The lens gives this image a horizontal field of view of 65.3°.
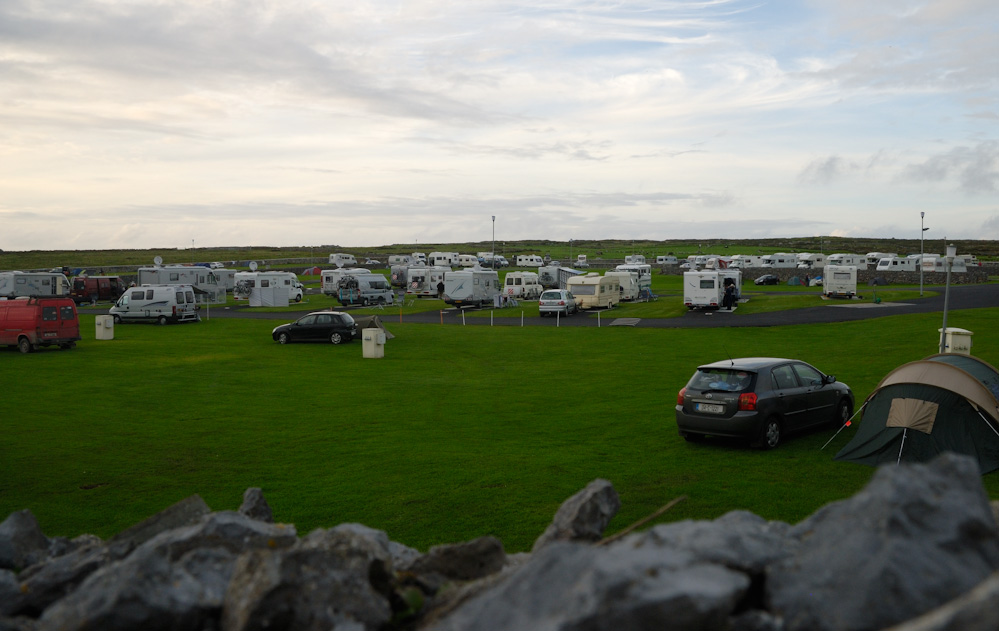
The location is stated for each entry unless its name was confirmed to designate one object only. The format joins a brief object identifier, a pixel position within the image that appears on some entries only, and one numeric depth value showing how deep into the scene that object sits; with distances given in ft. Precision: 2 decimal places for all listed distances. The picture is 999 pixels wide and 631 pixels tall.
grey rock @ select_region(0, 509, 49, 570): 22.88
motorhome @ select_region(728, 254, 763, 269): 304.97
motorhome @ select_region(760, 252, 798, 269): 310.04
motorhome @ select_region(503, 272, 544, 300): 221.46
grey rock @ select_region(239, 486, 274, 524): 25.85
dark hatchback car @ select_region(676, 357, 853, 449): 47.16
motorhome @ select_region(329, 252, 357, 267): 353.10
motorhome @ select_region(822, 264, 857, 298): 188.14
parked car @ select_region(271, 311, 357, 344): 116.16
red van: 103.91
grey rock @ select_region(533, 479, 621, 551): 21.22
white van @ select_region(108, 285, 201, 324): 154.40
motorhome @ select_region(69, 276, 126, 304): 217.36
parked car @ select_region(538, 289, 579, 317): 162.30
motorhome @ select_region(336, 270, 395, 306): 204.44
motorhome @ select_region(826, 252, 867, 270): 286.87
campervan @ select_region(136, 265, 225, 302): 204.13
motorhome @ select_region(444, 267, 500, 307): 188.65
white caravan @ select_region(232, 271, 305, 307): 205.16
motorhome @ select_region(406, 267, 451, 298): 230.89
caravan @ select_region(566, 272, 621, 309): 179.73
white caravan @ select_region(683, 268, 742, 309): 162.30
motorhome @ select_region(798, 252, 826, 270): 303.74
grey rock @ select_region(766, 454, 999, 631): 12.87
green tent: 42.68
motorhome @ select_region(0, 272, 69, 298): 189.06
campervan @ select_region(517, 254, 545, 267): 358.43
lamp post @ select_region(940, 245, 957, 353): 63.10
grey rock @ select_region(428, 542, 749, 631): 12.59
